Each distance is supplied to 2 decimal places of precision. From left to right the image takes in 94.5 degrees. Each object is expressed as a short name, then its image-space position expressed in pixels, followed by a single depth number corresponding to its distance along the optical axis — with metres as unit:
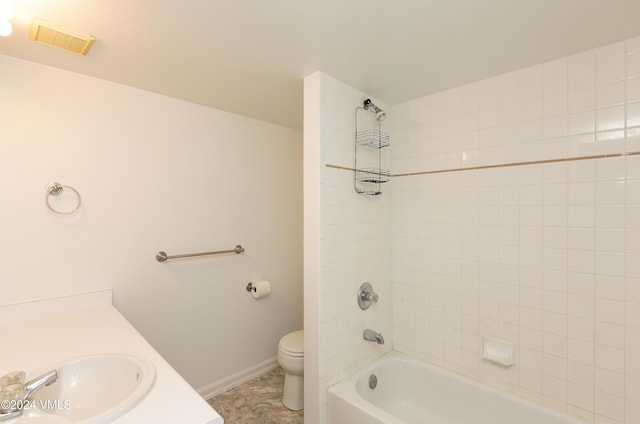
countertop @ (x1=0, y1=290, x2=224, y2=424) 0.80
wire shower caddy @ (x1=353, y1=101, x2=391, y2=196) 1.93
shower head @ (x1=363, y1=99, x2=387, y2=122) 1.91
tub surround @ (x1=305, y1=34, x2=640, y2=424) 1.41
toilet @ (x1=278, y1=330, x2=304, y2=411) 2.06
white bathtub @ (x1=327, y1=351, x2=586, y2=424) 1.55
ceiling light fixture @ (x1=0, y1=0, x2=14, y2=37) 1.10
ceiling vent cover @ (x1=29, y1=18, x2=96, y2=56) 1.24
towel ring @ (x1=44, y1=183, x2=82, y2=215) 1.60
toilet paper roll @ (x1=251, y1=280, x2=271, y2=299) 2.43
